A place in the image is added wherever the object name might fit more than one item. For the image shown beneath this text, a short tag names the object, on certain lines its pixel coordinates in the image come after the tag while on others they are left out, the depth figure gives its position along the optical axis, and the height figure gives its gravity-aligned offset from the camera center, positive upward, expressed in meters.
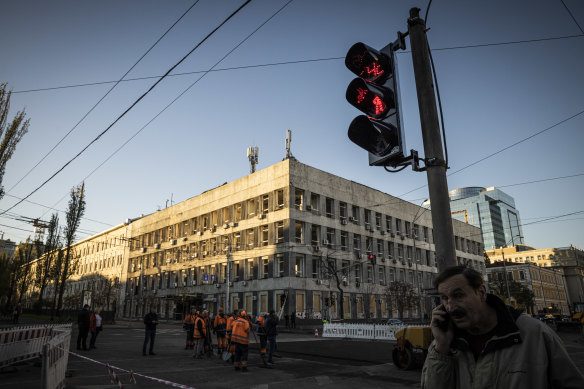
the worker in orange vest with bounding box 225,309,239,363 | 11.95 -1.26
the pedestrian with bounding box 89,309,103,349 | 16.62 -1.39
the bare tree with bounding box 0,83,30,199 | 18.20 +8.29
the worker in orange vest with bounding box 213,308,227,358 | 15.60 -1.60
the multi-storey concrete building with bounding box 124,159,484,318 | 38.69 +5.79
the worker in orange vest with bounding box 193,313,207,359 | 14.19 -1.59
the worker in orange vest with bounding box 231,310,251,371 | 11.30 -1.45
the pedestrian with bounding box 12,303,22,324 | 34.08 -1.56
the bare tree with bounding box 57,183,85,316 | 42.38 +9.20
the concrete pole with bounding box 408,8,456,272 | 3.28 +1.39
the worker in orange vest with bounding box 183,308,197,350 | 17.47 -1.63
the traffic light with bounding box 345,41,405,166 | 3.70 +1.96
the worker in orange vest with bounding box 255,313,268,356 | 12.73 -1.36
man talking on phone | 1.71 -0.27
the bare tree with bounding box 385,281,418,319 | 42.47 -0.01
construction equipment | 10.89 -1.67
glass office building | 162.25 +35.54
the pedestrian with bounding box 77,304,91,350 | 16.30 -1.34
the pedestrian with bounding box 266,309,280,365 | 12.69 -1.30
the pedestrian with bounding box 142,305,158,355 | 14.49 -1.25
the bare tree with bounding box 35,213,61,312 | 48.62 +5.94
